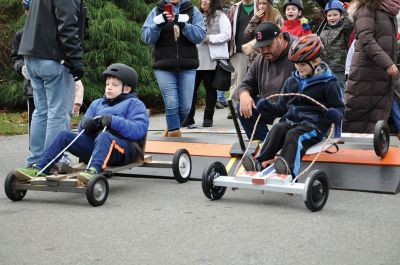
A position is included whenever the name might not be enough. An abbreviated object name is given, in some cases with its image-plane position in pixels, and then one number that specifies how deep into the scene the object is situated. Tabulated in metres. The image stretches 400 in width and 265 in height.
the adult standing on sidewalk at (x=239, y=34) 11.30
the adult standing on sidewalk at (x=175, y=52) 9.02
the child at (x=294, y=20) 9.32
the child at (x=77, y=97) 8.17
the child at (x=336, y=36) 9.59
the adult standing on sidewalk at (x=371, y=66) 8.16
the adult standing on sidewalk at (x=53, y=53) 7.01
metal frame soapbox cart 5.70
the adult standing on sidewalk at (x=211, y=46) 11.25
